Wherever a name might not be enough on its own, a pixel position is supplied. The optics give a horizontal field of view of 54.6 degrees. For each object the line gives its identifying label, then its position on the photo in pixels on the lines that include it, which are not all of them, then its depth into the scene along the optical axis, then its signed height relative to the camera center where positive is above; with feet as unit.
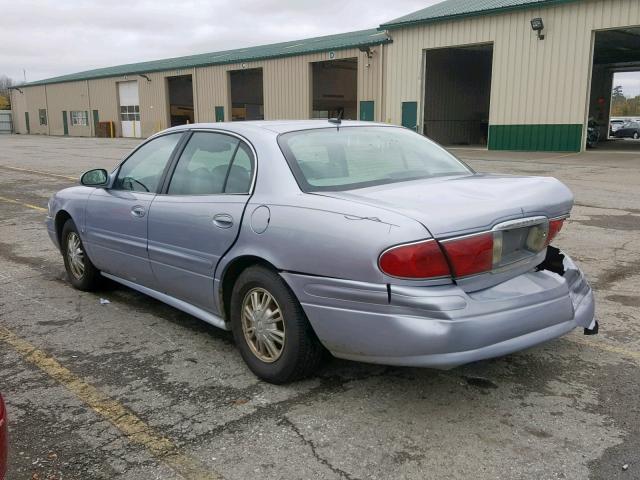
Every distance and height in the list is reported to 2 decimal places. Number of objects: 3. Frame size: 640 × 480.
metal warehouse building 74.33 +6.75
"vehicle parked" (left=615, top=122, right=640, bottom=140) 127.34 -2.94
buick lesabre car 9.70 -2.26
